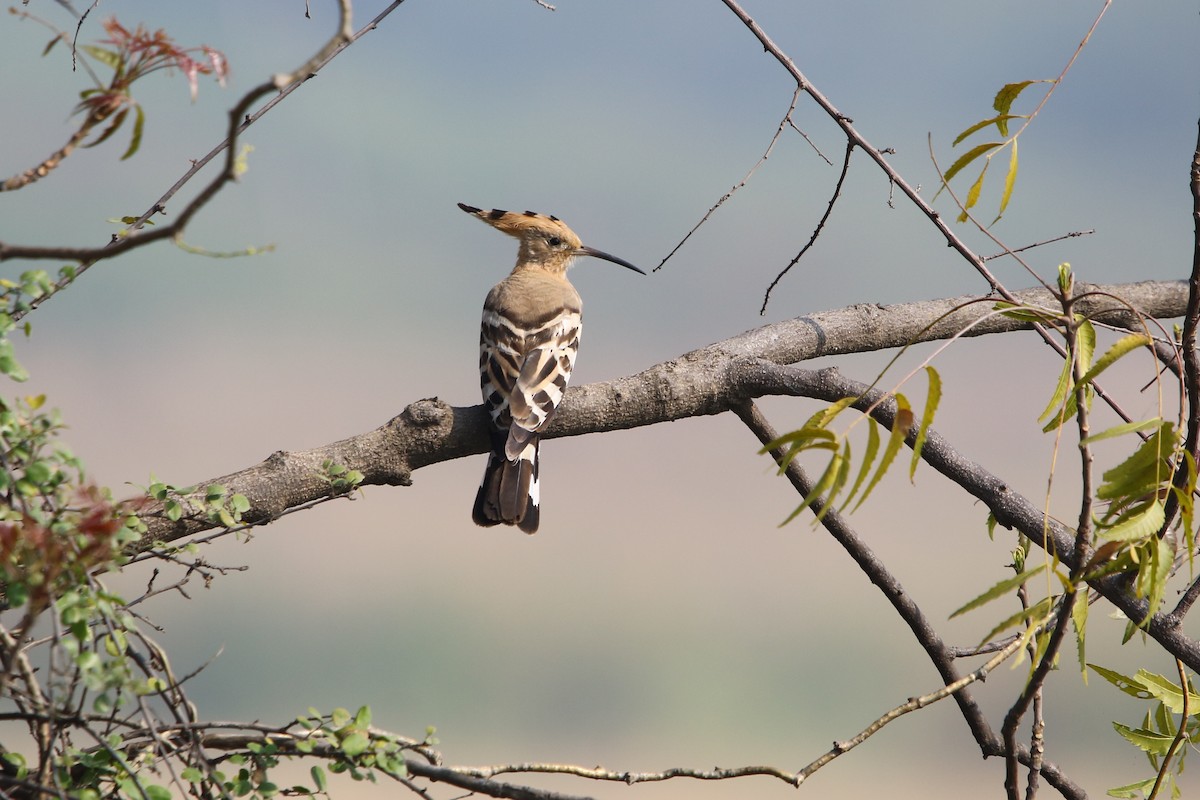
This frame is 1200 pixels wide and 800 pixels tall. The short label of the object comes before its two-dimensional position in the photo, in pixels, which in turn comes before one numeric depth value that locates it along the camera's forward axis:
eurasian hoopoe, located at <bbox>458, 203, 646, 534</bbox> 13.60
